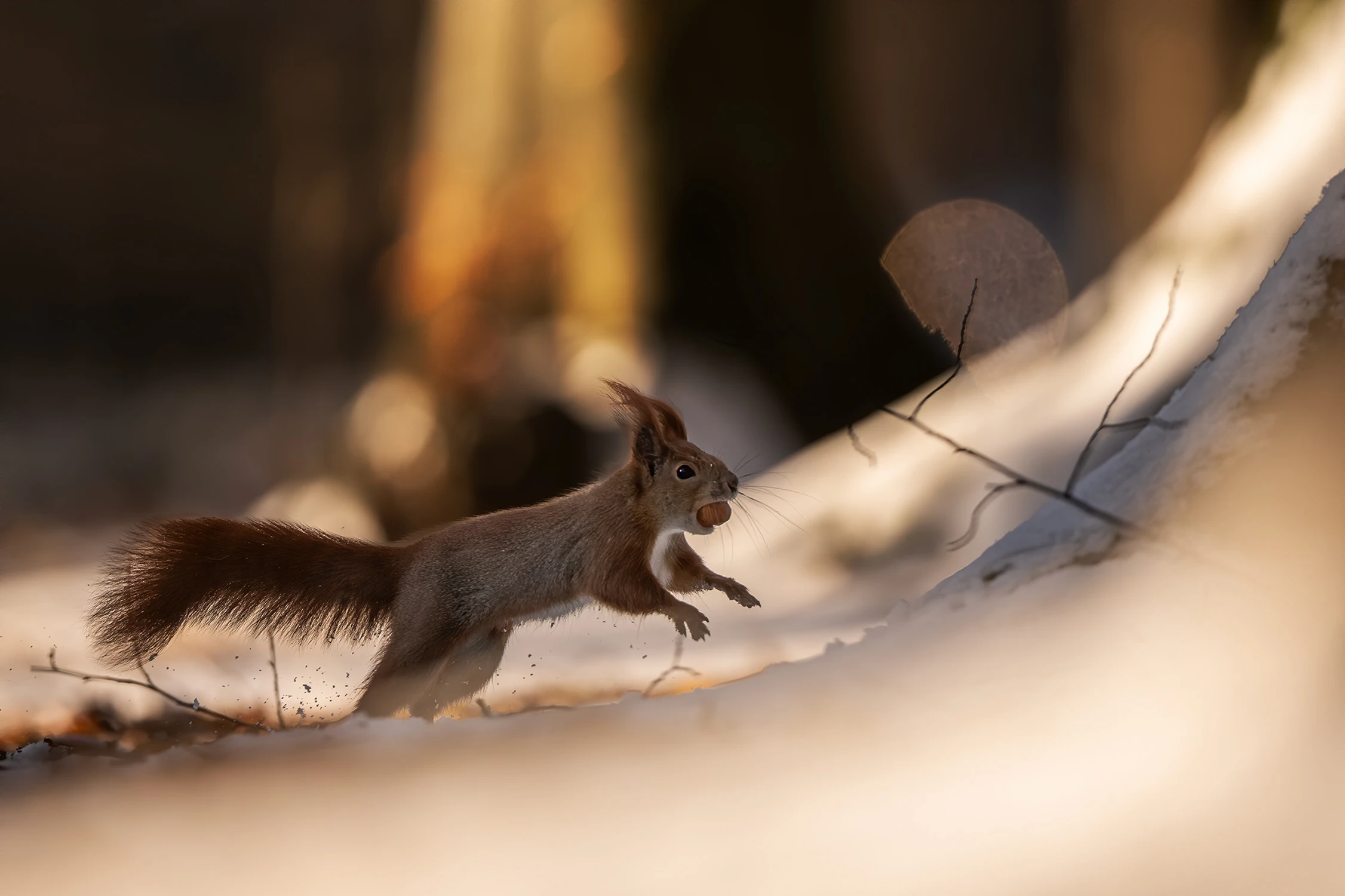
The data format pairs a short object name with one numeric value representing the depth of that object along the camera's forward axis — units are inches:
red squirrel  411.9
